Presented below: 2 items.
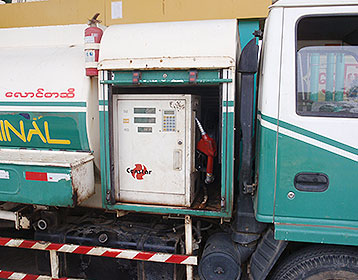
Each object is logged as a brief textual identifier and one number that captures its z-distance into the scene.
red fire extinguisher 2.77
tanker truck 2.25
